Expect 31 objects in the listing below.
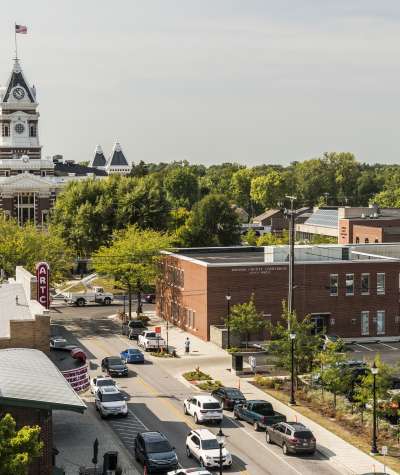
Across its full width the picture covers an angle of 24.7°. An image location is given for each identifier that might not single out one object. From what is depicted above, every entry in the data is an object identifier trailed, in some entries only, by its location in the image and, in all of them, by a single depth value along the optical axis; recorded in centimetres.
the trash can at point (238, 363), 5778
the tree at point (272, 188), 19862
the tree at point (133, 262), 8031
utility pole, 5600
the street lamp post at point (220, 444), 3506
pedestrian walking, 6512
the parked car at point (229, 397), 4784
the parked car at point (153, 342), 6575
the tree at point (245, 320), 6431
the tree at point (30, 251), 7900
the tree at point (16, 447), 2523
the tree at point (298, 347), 5188
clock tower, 13662
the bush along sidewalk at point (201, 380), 5320
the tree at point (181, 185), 19175
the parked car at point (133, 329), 7125
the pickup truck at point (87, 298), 9194
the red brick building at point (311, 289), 6912
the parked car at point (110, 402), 4588
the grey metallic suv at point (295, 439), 3947
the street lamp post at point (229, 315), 6512
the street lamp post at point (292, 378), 4906
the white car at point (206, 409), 4469
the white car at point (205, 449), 3750
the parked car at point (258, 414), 4334
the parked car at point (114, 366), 5659
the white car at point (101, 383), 4949
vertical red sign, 5503
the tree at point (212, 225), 11856
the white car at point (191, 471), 3400
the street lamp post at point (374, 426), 3969
